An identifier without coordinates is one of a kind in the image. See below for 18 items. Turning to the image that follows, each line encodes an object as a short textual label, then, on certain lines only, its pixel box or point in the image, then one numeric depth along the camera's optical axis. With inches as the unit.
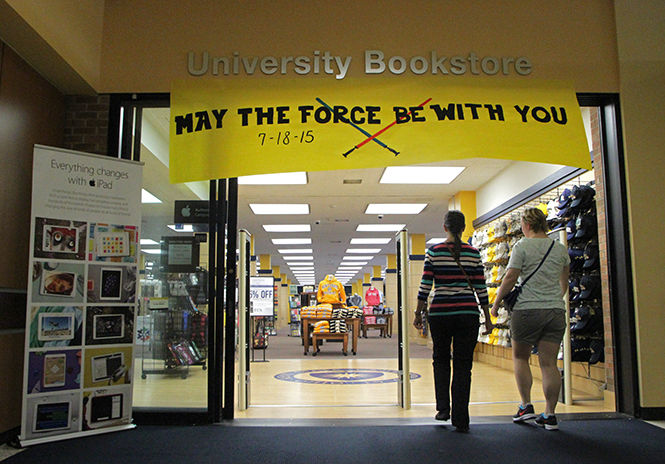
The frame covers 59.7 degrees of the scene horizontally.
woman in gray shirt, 155.9
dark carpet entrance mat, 128.0
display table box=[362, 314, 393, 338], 695.1
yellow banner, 171.9
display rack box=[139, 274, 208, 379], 174.9
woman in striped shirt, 154.6
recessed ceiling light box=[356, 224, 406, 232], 605.3
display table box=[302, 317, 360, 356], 420.4
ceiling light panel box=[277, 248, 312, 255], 853.0
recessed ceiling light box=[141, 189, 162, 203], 181.5
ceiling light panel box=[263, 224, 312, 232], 607.3
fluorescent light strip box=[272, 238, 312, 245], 732.7
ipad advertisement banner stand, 144.8
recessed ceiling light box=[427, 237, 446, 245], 774.4
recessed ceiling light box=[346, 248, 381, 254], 843.4
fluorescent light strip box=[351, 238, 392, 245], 725.3
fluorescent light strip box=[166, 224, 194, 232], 179.2
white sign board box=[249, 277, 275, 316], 397.1
